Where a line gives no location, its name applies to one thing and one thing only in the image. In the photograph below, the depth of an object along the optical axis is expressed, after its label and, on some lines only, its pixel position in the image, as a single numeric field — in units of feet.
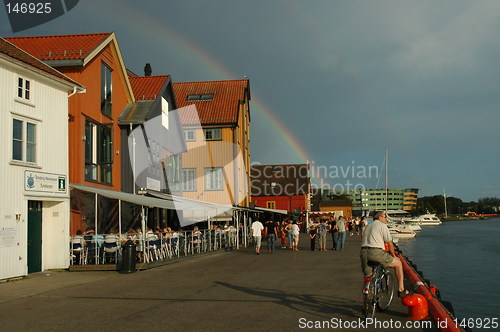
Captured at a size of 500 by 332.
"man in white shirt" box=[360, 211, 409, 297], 29.63
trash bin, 55.47
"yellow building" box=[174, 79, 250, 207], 135.74
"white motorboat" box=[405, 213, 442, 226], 433.89
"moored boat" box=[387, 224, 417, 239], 207.57
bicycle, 28.63
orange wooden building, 65.77
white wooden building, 49.90
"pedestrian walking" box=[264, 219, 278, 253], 84.84
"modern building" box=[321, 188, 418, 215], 613.52
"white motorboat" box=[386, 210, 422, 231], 289.41
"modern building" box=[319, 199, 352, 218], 415.37
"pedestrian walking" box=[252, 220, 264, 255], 82.48
